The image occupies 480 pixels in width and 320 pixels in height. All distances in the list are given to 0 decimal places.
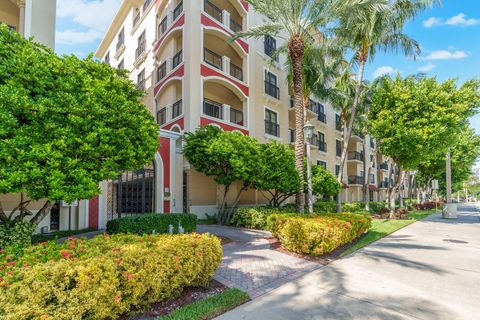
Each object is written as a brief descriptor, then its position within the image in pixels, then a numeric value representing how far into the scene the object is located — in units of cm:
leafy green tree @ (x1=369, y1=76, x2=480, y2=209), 1631
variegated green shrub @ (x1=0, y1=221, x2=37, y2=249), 649
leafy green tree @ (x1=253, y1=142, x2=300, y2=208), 1335
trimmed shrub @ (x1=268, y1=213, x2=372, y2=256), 781
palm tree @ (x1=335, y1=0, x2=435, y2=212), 1509
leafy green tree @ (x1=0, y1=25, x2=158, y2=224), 557
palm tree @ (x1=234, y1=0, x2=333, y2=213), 1116
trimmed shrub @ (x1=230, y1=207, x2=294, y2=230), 1317
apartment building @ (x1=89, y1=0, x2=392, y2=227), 1530
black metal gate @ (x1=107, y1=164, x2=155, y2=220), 1360
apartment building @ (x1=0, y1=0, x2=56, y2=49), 980
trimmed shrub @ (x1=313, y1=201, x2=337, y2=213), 2002
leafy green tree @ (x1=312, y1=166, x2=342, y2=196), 1833
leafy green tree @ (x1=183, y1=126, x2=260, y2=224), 1245
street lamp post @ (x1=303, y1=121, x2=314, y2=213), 1045
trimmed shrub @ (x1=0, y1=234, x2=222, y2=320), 317
